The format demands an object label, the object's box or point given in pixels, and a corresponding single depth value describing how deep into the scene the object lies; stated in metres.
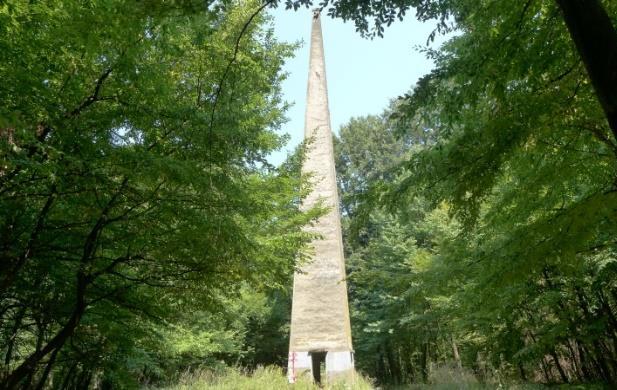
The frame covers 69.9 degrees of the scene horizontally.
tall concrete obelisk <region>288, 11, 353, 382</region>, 11.13
